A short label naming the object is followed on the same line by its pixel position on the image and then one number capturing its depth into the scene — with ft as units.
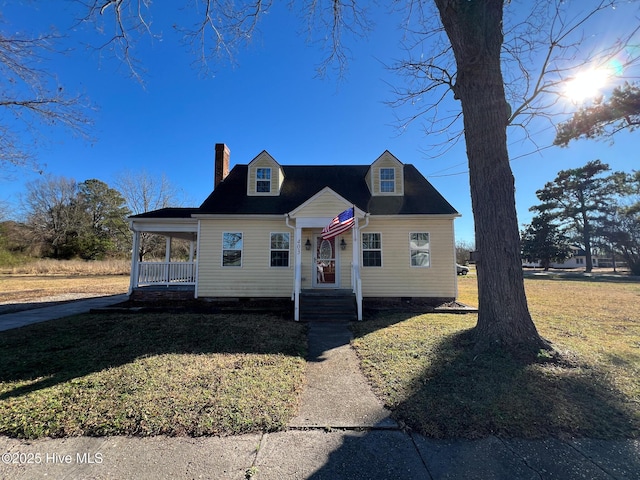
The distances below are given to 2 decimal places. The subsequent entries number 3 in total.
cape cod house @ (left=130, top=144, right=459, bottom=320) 35.12
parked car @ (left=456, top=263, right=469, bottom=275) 104.63
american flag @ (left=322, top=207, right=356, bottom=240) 25.14
